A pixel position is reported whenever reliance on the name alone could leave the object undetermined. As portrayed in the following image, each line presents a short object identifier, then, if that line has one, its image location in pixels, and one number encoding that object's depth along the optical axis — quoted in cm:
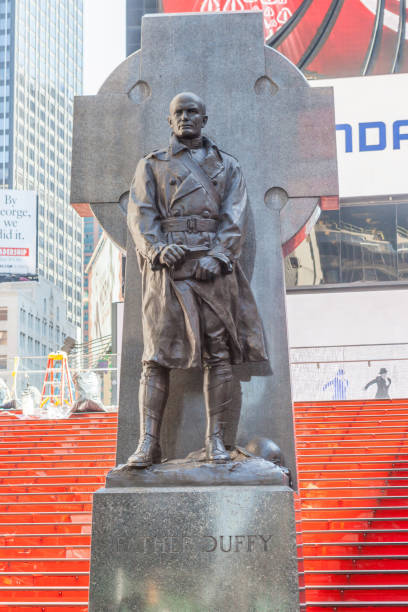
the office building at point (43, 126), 12612
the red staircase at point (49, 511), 717
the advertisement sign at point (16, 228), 4353
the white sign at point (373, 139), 2494
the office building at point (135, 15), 3222
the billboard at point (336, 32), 2850
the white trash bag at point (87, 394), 1617
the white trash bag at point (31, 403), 1820
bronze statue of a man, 510
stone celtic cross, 606
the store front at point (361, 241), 2453
